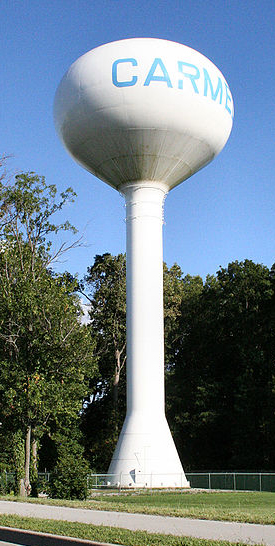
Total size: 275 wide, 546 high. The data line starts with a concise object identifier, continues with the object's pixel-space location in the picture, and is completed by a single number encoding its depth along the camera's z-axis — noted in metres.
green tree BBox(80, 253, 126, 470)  37.22
